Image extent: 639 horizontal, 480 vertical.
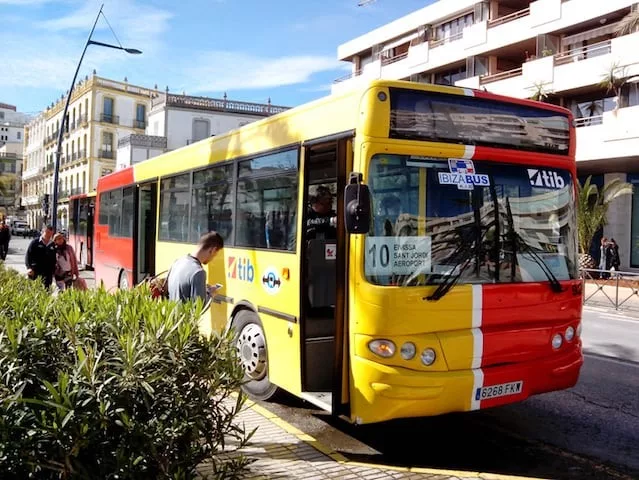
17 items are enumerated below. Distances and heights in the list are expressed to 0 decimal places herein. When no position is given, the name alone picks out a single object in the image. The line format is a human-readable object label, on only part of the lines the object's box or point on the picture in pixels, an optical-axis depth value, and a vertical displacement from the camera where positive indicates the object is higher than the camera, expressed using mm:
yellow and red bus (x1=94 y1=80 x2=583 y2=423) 4840 -171
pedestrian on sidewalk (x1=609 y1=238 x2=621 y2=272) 23422 -793
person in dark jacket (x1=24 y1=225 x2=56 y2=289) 10164 -473
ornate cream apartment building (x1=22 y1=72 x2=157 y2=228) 66438 +11566
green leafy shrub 2764 -770
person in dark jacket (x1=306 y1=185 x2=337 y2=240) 6402 +186
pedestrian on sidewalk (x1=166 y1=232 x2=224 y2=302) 5590 -371
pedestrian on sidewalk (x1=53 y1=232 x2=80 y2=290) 10629 -586
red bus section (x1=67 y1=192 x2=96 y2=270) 25156 +185
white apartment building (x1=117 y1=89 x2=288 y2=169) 54375 +9980
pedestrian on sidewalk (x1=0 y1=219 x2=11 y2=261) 20766 -292
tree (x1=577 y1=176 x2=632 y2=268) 22344 +941
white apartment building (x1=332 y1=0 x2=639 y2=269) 24500 +8320
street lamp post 20100 +3049
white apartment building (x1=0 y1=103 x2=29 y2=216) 101938 +15668
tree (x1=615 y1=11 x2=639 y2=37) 20502 +7253
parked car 64750 +159
